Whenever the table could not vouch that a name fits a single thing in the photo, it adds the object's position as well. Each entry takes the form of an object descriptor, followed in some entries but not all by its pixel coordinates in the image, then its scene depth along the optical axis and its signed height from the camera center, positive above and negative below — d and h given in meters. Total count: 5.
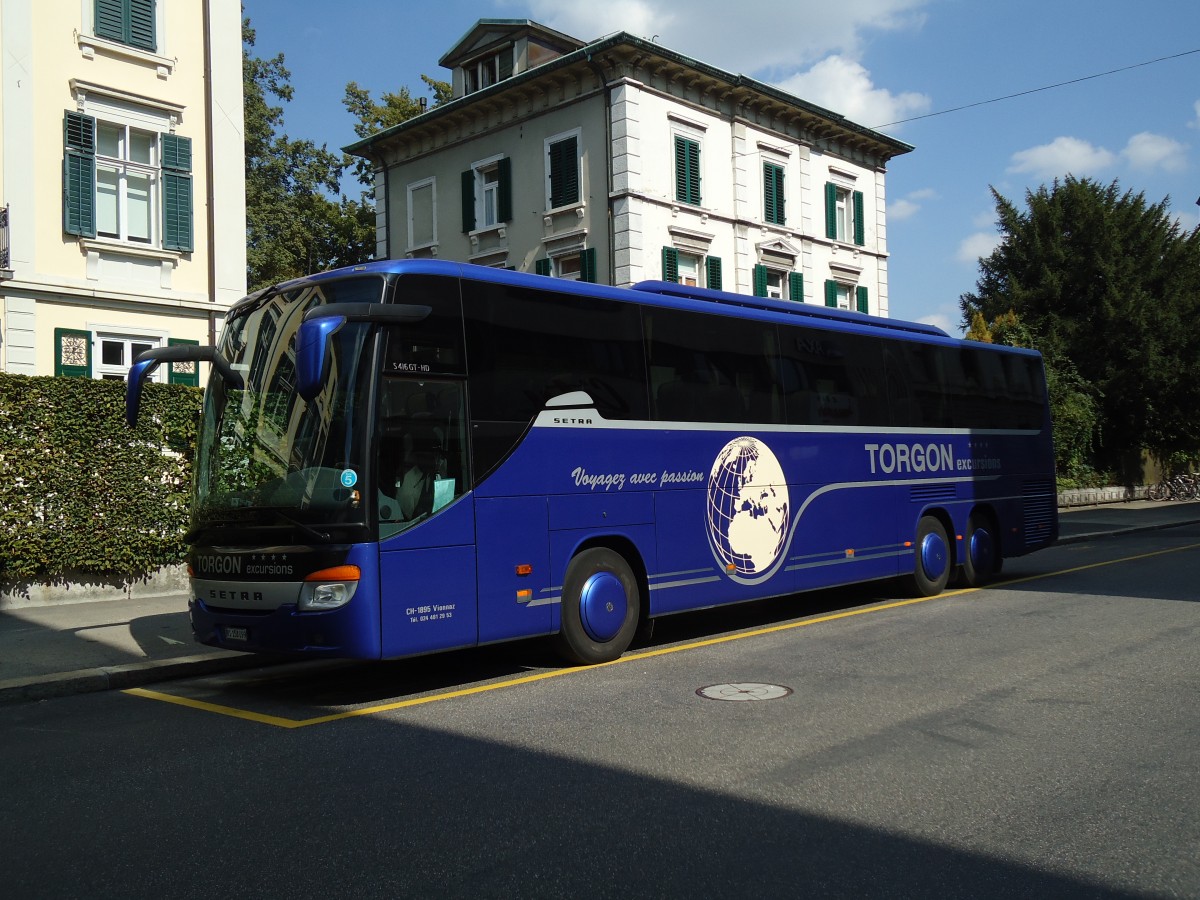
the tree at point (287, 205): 42.28 +10.99
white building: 26.62 +8.11
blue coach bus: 7.94 +0.17
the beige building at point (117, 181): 17.31 +5.17
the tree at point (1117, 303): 39.81 +6.12
